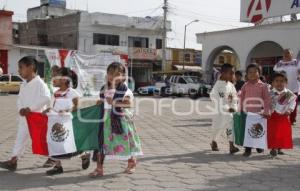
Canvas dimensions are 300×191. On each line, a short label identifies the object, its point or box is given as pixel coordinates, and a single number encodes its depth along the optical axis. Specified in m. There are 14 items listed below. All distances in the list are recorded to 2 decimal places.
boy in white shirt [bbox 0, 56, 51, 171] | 6.69
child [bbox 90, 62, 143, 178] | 6.51
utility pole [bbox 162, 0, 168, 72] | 49.38
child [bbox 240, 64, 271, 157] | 8.03
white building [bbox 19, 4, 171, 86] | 48.59
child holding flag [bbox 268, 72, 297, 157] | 7.97
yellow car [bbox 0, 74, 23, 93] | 35.53
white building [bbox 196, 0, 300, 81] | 29.19
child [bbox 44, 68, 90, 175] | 6.66
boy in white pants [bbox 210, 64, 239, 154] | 8.58
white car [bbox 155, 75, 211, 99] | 34.94
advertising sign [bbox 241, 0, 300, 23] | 28.08
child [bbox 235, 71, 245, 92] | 10.97
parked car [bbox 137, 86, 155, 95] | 39.69
